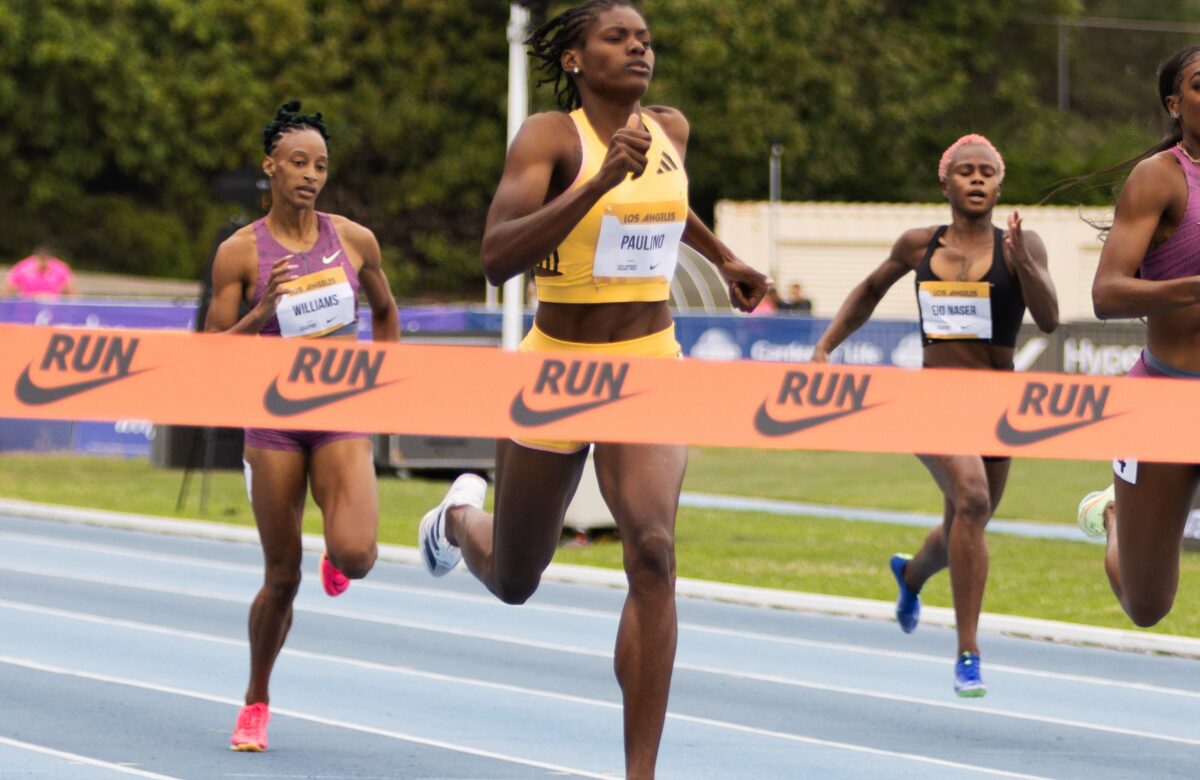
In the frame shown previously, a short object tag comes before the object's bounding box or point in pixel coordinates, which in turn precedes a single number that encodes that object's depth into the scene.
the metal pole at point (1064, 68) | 64.06
